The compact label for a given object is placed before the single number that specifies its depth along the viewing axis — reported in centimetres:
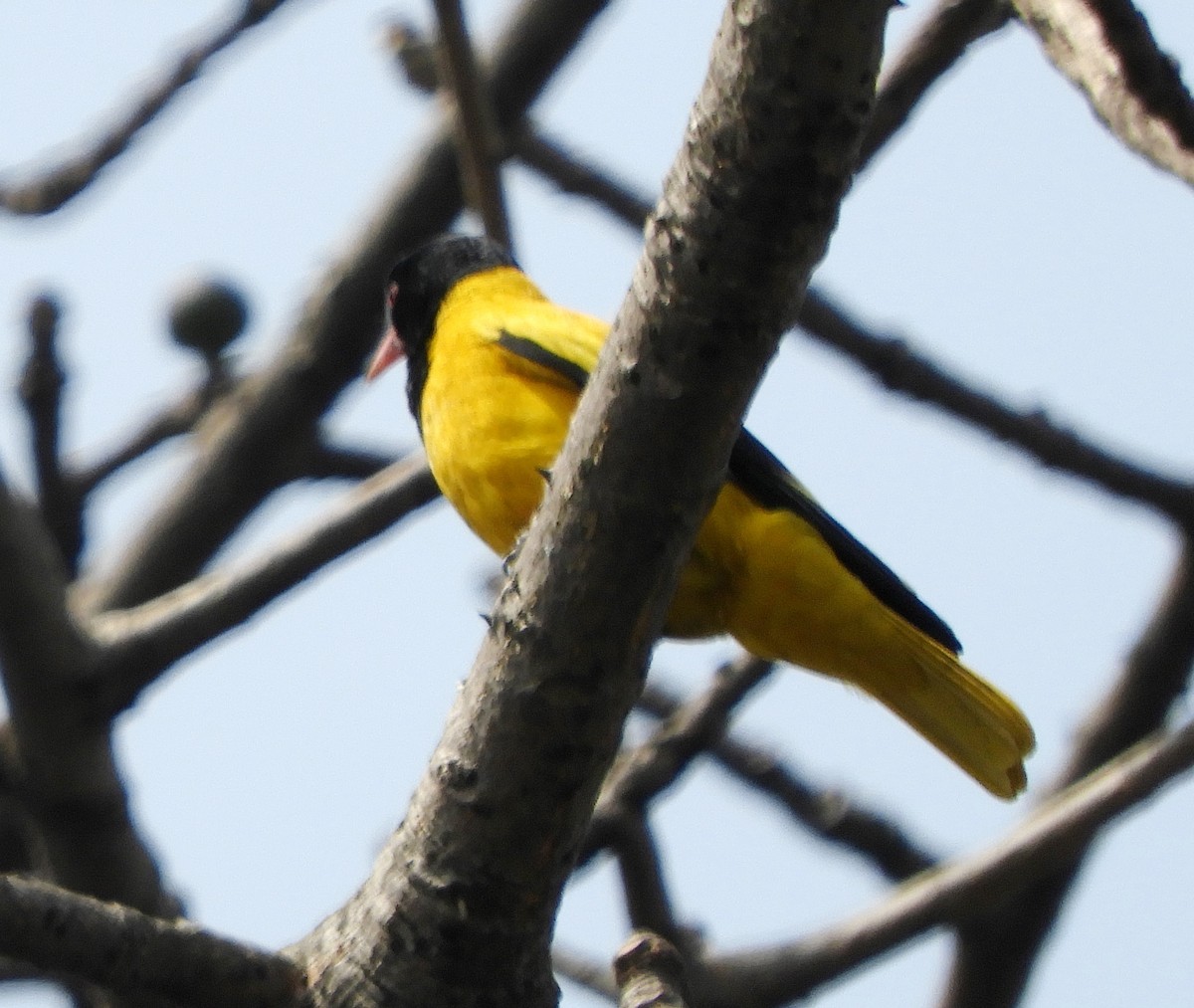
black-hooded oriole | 648
